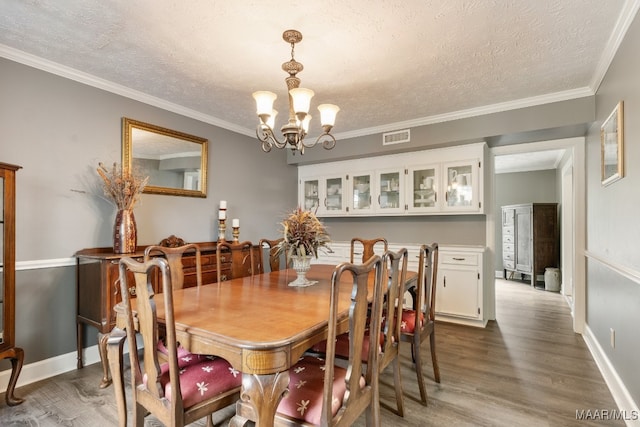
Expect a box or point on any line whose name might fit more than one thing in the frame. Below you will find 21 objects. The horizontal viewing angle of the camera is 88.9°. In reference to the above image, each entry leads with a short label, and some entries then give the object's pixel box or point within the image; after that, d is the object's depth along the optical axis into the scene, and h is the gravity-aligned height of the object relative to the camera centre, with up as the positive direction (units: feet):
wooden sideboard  7.98 -1.77
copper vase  8.84 -0.45
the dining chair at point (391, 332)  5.53 -2.23
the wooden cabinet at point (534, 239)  19.95 -1.23
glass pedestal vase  7.37 -1.15
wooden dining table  3.87 -1.52
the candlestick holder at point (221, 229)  12.26 -0.45
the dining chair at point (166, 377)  4.10 -2.31
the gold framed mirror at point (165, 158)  10.13 +2.00
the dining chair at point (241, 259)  8.75 -1.18
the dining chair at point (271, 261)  9.32 -1.29
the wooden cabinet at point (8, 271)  6.67 -1.13
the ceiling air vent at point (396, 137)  13.07 +3.33
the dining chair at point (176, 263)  7.36 -1.06
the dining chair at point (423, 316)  7.01 -2.30
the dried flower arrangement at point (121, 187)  8.96 +0.81
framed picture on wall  6.86 +1.72
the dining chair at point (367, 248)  11.02 -1.02
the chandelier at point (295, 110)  6.84 +2.37
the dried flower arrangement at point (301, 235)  7.27 -0.39
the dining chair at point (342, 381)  3.97 -2.34
